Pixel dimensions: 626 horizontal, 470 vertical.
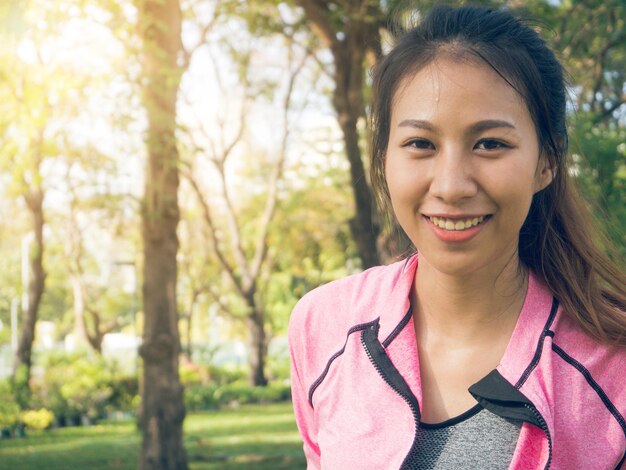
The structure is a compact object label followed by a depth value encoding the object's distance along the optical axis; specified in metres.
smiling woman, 1.85
